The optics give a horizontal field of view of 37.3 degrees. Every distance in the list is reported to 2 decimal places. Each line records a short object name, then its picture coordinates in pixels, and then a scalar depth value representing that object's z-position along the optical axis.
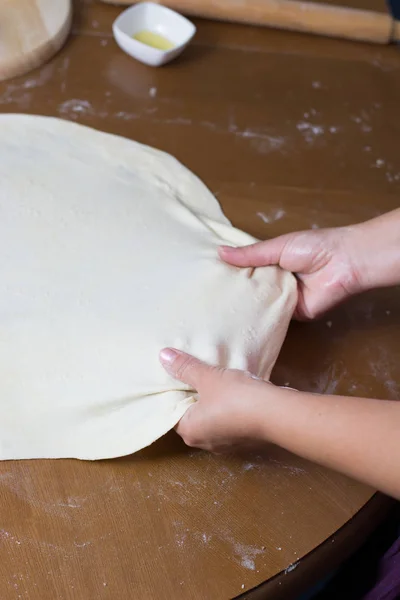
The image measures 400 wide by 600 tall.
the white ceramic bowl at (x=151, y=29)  1.27
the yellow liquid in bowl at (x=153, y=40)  1.31
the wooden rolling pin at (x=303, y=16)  1.39
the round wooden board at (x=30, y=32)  1.21
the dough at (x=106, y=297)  0.84
